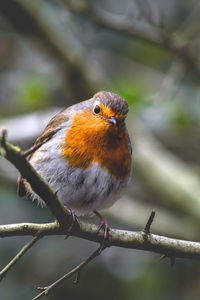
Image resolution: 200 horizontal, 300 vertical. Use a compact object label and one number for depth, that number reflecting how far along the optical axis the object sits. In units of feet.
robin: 21.13
